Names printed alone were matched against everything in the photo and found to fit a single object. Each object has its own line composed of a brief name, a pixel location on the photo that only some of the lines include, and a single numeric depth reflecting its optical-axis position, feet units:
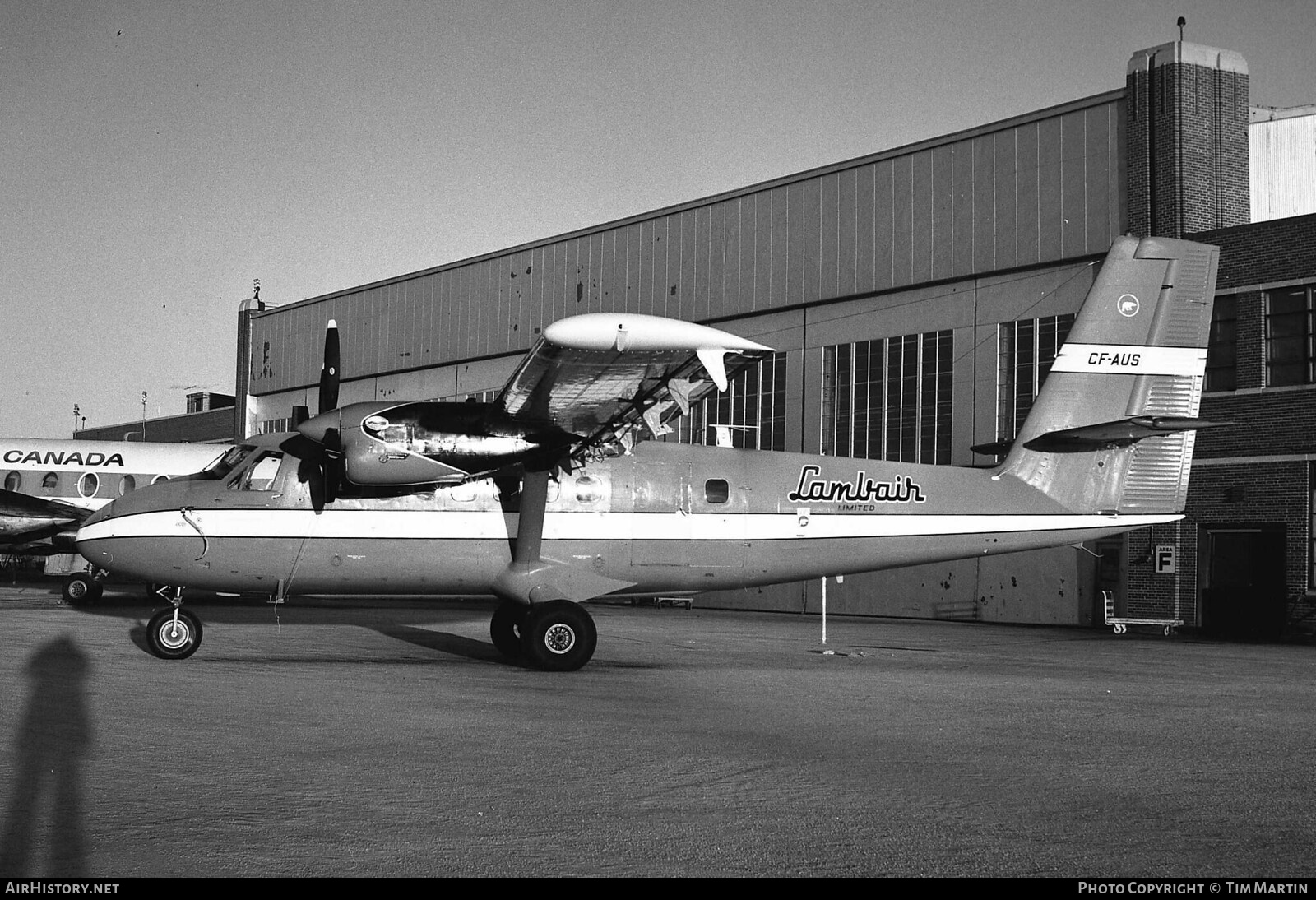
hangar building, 91.50
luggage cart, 91.66
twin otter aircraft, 46.88
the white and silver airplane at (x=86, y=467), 99.35
